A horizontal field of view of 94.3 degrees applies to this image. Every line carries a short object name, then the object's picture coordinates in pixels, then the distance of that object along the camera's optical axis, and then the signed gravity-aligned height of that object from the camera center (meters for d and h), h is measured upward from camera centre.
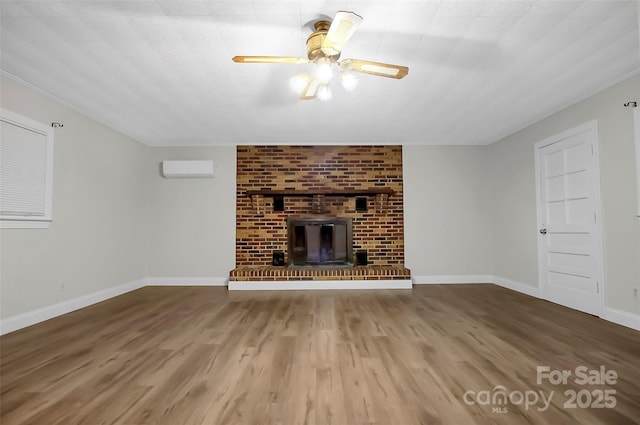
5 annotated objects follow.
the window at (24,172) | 2.68 +0.50
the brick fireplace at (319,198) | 5.07 +0.43
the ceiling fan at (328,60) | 1.86 +1.13
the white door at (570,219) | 3.20 +0.03
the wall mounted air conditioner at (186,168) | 4.89 +0.91
